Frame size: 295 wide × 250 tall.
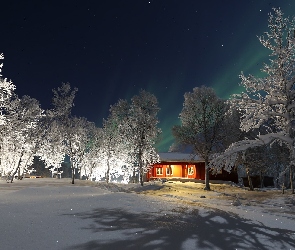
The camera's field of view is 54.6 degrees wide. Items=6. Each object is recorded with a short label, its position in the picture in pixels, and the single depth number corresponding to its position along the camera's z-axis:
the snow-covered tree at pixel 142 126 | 36.31
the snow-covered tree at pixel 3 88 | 23.01
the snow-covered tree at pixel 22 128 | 27.19
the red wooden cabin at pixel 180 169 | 50.53
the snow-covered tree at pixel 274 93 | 13.40
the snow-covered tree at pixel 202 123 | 35.03
